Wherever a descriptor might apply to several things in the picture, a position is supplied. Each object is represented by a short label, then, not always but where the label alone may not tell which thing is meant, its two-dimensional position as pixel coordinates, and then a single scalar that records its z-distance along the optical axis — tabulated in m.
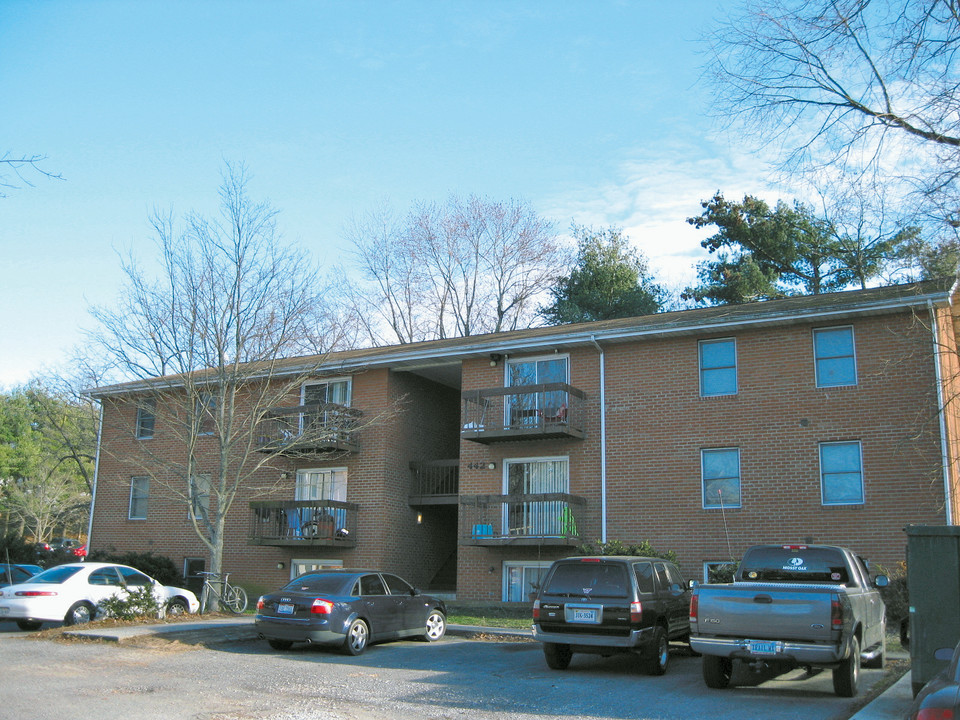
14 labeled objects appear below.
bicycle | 20.02
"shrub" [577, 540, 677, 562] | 19.23
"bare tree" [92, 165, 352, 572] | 20.47
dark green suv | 12.06
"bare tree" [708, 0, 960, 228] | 12.17
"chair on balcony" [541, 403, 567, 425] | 21.78
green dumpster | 9.35
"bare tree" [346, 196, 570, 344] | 44.16
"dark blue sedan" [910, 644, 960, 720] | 5.35
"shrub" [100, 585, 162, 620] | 17.36
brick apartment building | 19.00
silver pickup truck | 10.05
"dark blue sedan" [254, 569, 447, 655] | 13.98
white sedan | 16.70
